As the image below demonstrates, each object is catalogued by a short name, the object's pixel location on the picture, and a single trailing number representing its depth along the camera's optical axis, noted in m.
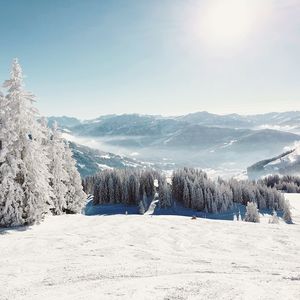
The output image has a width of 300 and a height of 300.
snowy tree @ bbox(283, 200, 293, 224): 111.72
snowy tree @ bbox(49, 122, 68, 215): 44.76
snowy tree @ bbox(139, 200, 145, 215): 121.18
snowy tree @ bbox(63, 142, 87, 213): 51.44
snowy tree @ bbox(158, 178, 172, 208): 129.50
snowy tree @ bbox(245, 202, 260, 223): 86.25
